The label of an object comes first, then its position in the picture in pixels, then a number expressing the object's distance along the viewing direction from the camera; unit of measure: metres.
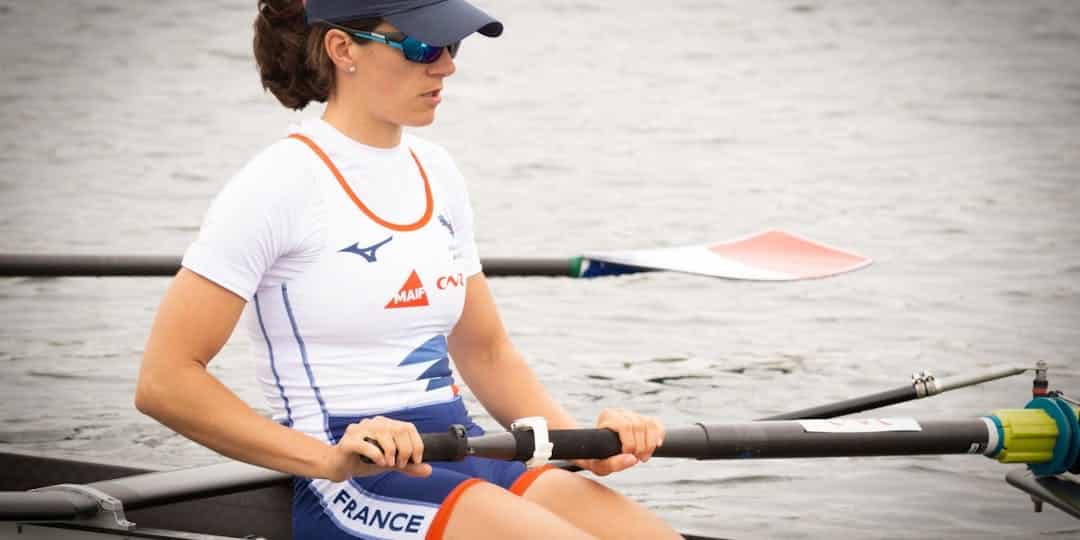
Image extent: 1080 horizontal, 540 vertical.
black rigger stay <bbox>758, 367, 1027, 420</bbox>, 9.31
